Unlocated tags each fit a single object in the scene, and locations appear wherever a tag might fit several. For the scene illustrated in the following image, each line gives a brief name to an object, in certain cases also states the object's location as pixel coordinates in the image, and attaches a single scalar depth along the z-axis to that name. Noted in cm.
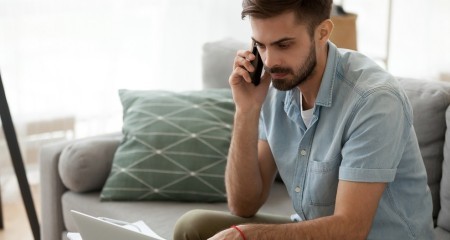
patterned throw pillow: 343
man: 263
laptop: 251
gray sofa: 314
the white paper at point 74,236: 289
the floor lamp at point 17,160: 336
